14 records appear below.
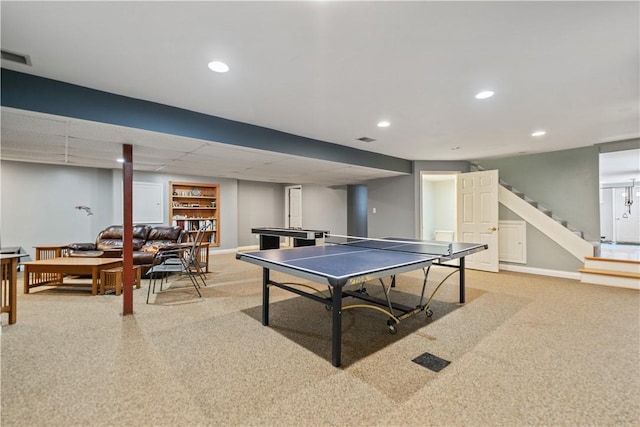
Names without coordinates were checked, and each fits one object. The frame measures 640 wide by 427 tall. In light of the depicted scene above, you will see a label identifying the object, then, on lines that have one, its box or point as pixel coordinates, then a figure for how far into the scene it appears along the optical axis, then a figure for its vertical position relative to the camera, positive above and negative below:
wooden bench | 4.16 -0.95
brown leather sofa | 5.07 -0.53
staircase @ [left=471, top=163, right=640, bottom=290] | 4.62 -0.50
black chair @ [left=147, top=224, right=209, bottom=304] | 4.12 -0.72
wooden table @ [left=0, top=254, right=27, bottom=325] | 2.98 -0.68
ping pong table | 2.12 -0.41
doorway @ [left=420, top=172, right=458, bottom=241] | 7.83 +0.22
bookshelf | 7.81 +0.24
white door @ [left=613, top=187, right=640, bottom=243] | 9.66 -0.14
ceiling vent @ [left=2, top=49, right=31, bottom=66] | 2.18 +1.25
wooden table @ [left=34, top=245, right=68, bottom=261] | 5.02 -0.66
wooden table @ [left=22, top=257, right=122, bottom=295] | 4.11 -0.76
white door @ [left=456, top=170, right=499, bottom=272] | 5.64 +0.01
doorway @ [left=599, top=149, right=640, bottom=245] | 9.59 +0.21
